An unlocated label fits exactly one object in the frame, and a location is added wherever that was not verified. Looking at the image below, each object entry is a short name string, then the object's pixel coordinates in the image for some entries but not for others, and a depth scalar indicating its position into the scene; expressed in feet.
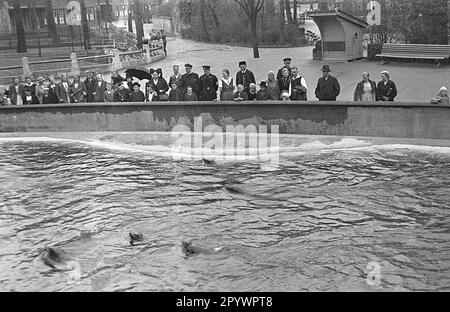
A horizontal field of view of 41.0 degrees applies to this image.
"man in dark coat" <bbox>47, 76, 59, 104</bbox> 61.97
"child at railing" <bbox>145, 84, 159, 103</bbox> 58.16
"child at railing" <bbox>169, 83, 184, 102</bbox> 55.83
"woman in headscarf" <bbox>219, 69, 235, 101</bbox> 54.65
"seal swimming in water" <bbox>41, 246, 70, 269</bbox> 29.73
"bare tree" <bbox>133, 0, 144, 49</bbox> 150.61
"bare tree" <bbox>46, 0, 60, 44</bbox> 162.07
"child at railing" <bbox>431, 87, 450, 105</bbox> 45.90
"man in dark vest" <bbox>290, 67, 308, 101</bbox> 51.85
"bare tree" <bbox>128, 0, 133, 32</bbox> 195.31
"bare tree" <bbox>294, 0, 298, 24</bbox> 153.58
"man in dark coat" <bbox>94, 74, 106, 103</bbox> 60.08
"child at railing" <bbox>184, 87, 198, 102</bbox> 55.19
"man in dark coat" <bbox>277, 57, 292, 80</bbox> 52.31
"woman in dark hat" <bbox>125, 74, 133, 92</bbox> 59.78
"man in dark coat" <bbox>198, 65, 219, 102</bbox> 55.77
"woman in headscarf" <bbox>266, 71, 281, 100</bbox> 52.85
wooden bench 76.48
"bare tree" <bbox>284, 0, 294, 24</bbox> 154.30
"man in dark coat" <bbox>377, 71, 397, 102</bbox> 49.16
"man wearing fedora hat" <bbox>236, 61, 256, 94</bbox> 54.49
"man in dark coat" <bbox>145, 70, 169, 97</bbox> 57.67
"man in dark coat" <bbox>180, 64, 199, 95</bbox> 56.08
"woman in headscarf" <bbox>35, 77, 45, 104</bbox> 63.31
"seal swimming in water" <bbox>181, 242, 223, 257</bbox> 29.91
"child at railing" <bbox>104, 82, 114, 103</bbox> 58.72
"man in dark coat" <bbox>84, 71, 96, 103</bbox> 60.70
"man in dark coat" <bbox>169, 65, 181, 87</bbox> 55.81
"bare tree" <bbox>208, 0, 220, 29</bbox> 179.11
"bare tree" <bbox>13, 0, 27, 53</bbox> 148.56
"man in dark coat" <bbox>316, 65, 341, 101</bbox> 50.93
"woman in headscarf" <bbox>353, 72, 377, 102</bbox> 49.93
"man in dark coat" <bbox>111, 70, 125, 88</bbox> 63.20
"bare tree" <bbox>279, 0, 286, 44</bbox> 142.31
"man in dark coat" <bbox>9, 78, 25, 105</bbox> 65.21
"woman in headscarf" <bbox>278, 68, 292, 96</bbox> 52.85
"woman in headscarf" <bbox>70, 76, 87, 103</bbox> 61.62
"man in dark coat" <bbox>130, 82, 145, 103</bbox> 58.02
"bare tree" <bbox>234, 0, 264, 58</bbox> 107.14
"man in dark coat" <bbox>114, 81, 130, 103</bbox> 58.18
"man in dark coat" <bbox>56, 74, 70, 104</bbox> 62.39
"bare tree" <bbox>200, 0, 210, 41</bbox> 180.14
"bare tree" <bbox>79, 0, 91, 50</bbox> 153.79
